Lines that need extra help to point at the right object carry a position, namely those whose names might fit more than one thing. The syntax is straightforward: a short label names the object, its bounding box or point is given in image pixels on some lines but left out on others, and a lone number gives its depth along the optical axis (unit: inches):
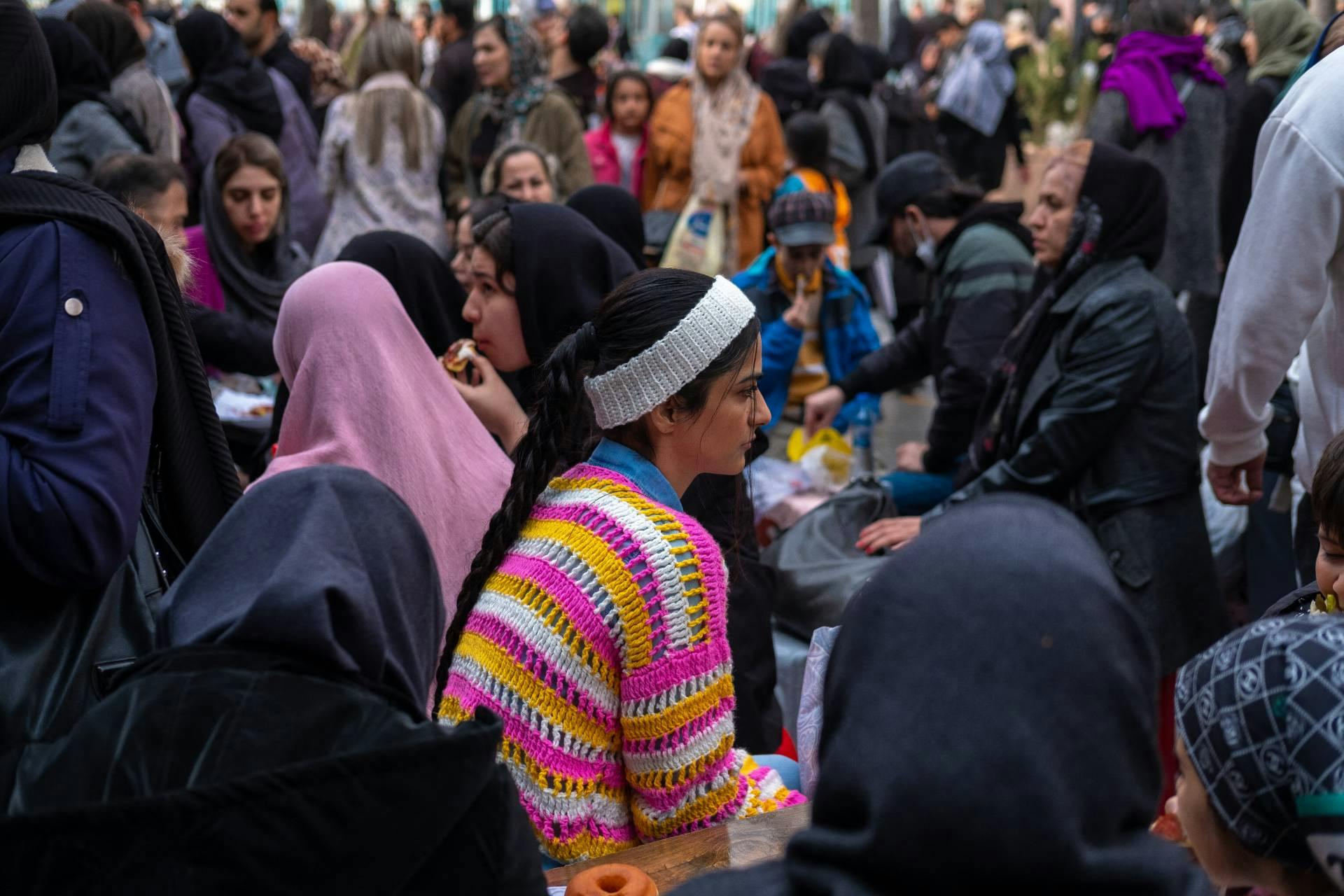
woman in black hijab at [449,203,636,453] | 132.0
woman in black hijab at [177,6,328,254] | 246.7
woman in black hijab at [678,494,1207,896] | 41.3
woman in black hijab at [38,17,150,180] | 203.5
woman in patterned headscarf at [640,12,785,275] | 277.0
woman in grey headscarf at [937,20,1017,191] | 366.6
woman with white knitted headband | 81.9
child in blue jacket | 201.2
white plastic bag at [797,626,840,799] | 83.7
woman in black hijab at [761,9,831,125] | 341.1
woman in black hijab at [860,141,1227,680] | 148.1
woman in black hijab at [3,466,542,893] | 48.5
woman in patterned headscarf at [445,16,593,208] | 263.0
